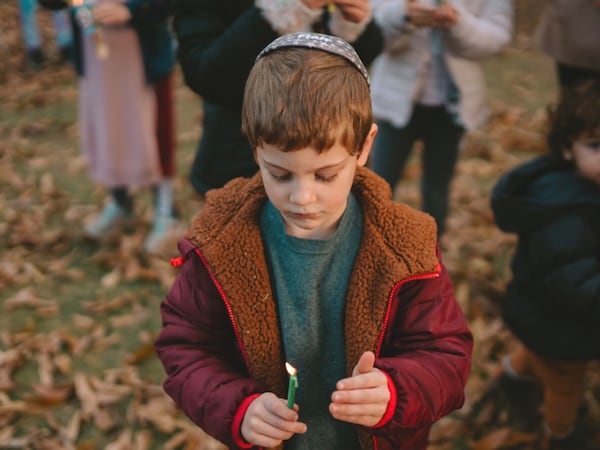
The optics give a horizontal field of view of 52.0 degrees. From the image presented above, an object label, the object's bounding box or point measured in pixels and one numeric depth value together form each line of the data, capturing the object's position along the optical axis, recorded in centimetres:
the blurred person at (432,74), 294
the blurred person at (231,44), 211
